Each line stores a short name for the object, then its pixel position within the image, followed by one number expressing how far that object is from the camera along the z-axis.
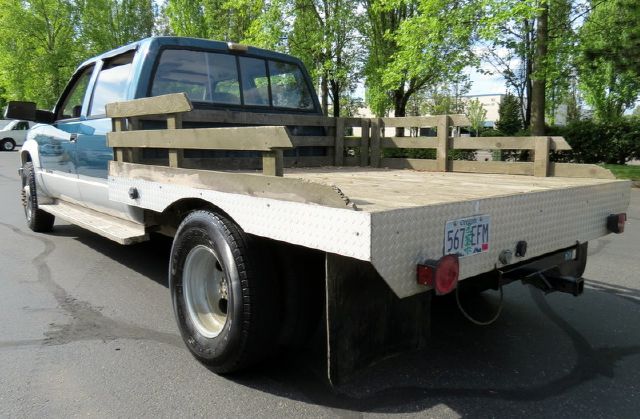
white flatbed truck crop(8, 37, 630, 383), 2.32
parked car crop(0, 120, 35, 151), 33.38
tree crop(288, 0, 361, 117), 17.11
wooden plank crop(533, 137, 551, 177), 4.36
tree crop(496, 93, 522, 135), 29.58
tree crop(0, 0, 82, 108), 32.19
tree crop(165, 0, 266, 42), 22.15
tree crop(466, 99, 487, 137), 52.91
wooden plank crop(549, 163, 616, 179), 3.93
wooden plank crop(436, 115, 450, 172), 5.18
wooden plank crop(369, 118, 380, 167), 5.99
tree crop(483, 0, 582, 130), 13.91
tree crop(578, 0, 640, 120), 12.47
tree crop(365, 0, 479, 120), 13.38
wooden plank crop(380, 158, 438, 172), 5.56
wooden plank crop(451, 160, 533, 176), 4.68
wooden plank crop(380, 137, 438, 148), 5.40
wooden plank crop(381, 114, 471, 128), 5.19
